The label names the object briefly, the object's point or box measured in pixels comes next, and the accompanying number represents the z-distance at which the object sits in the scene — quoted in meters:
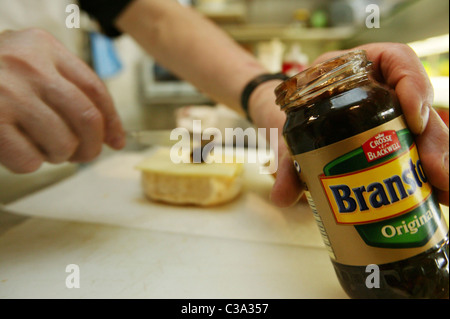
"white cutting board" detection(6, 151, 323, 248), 0.55
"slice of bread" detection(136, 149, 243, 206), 0.66
